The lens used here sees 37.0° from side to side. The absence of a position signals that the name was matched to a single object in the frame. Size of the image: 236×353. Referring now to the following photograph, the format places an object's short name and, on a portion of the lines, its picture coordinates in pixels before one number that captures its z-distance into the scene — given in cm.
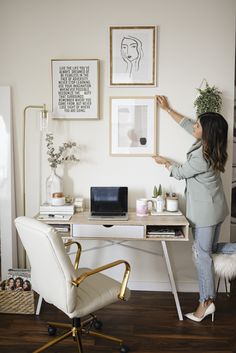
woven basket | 270
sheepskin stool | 255
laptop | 286
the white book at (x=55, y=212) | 279
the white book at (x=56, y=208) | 279
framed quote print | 296
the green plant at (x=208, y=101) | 283
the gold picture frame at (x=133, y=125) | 298
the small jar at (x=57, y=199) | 286
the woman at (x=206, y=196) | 248
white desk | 257
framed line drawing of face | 292
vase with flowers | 298
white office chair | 188
